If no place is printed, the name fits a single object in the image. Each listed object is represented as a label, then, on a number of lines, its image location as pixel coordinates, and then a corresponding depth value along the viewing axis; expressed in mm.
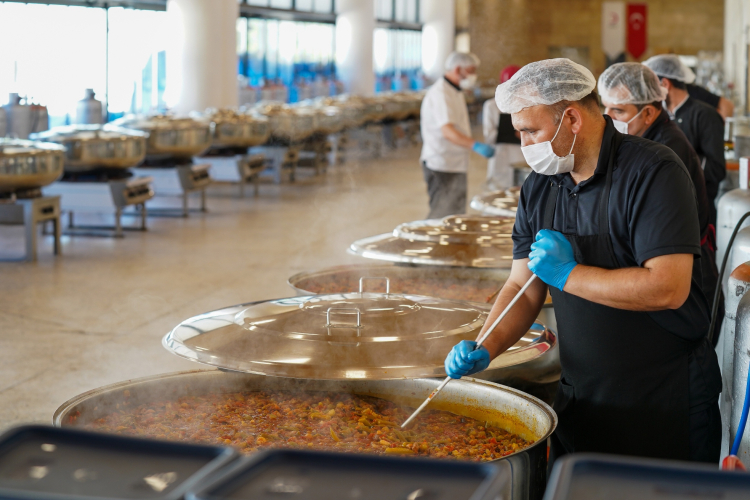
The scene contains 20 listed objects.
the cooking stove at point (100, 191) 6980
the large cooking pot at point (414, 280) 3133
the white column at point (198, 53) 10070
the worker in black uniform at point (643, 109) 2955
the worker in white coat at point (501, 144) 6875
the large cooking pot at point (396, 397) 1713
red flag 26016
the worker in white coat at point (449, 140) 6082
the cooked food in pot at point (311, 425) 1869
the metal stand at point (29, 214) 6125
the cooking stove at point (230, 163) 9328
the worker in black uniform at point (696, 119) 4148
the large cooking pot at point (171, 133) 7824
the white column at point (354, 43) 16188
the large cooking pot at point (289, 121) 9906
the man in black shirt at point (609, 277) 1698
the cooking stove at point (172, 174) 8109
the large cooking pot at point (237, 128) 8930
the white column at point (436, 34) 21891
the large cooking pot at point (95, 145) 6742
